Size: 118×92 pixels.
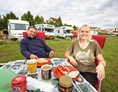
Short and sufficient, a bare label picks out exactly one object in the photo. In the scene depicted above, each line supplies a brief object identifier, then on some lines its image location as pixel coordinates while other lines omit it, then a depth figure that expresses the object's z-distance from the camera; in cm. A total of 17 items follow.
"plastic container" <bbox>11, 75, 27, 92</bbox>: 62
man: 221
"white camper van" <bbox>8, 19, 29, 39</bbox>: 1059
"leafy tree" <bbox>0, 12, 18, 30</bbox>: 2117
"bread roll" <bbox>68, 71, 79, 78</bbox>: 100
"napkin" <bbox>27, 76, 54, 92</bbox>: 73
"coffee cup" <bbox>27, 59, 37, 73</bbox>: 110
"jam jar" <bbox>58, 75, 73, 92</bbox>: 70
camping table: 84
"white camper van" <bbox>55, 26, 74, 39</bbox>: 1645
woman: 156
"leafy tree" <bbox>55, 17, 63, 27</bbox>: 3023
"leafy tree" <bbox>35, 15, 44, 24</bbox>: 2567
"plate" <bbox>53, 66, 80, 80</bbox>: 103
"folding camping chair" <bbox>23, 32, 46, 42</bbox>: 292
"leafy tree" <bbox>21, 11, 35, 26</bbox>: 2300
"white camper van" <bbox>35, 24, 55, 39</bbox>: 1373
